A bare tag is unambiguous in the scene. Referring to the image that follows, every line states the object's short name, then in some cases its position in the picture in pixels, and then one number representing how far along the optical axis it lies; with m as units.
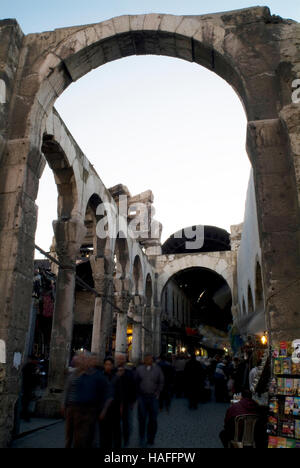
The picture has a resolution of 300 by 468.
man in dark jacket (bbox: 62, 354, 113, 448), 3.15
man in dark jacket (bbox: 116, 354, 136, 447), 4.25
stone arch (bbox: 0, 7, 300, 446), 4.11
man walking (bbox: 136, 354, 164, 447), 4.23
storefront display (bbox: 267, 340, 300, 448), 3.45
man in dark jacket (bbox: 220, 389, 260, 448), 3.69
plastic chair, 3.47
